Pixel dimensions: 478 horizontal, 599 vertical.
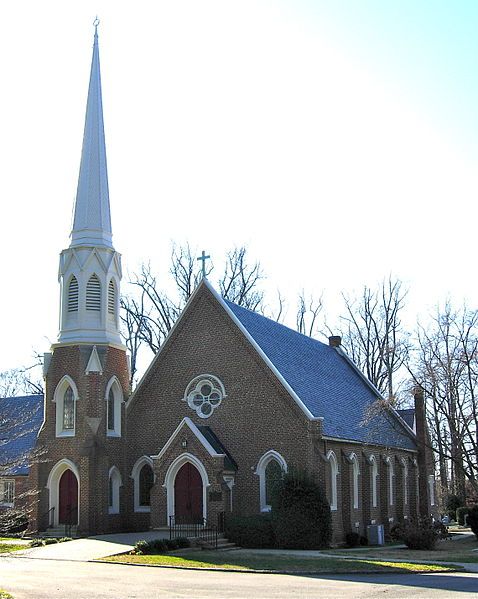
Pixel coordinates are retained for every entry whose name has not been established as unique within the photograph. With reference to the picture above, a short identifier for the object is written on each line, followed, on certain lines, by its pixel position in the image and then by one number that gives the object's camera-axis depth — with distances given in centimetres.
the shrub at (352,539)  3631
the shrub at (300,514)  3200
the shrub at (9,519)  2091
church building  3500
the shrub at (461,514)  5839
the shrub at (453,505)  6575
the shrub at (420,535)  3425
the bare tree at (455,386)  3888
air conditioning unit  3856
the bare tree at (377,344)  6462
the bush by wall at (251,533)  3231
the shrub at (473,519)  3962
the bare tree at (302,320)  6919
